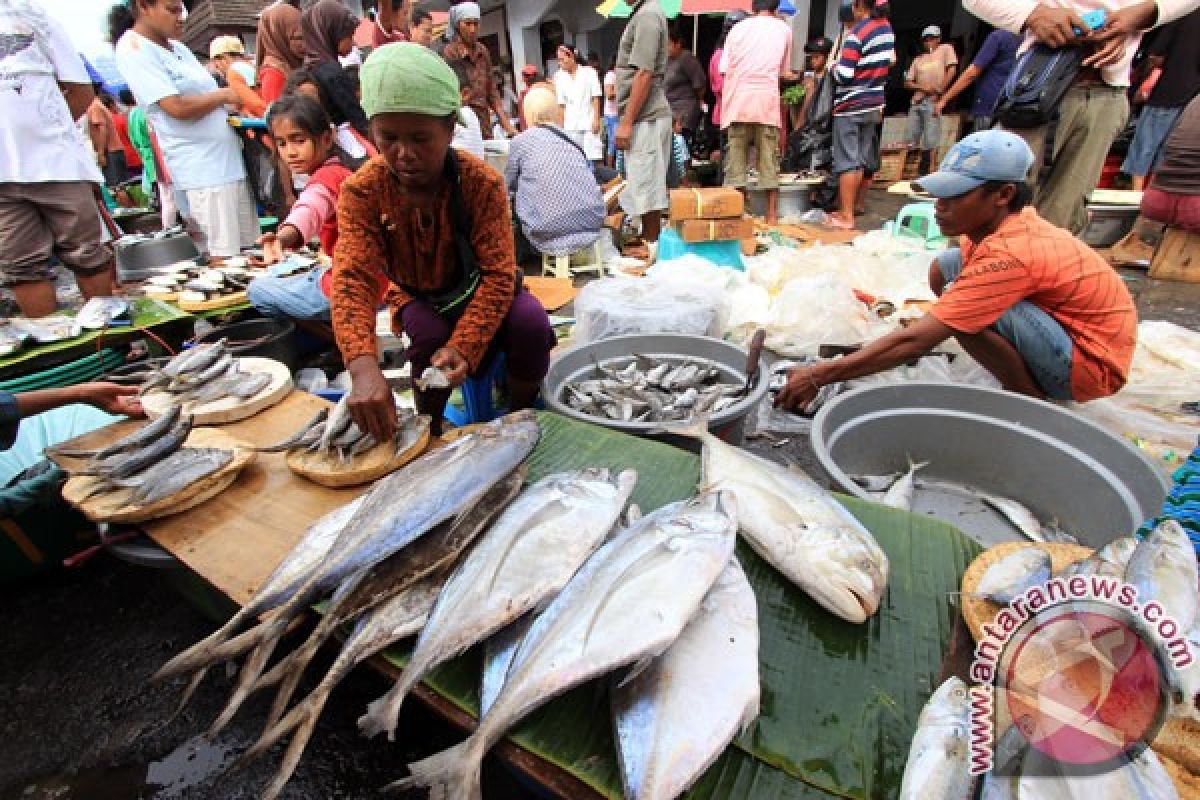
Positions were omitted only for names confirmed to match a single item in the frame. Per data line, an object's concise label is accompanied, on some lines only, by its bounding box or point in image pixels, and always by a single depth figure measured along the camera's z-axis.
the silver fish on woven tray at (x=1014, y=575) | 1.46
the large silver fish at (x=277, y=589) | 1.48
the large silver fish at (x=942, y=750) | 1.07
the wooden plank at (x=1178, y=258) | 5.52
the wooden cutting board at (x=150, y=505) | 2.09
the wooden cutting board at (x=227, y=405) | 2.82
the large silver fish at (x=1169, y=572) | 1.21
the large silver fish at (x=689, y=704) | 1.12
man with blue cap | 2.75
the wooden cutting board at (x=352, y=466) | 2.28
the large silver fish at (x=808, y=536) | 1.56
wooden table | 1.91
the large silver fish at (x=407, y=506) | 1.53
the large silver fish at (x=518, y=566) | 1.37
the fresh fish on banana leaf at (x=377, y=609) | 1.32
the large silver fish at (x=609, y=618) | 1.18
